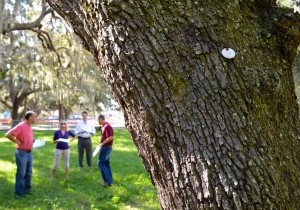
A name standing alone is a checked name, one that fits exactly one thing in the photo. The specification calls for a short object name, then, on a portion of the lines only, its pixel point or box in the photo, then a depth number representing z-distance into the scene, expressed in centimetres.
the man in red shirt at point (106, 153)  716
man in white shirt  895
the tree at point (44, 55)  1178
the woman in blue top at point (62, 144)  783
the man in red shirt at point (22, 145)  623
